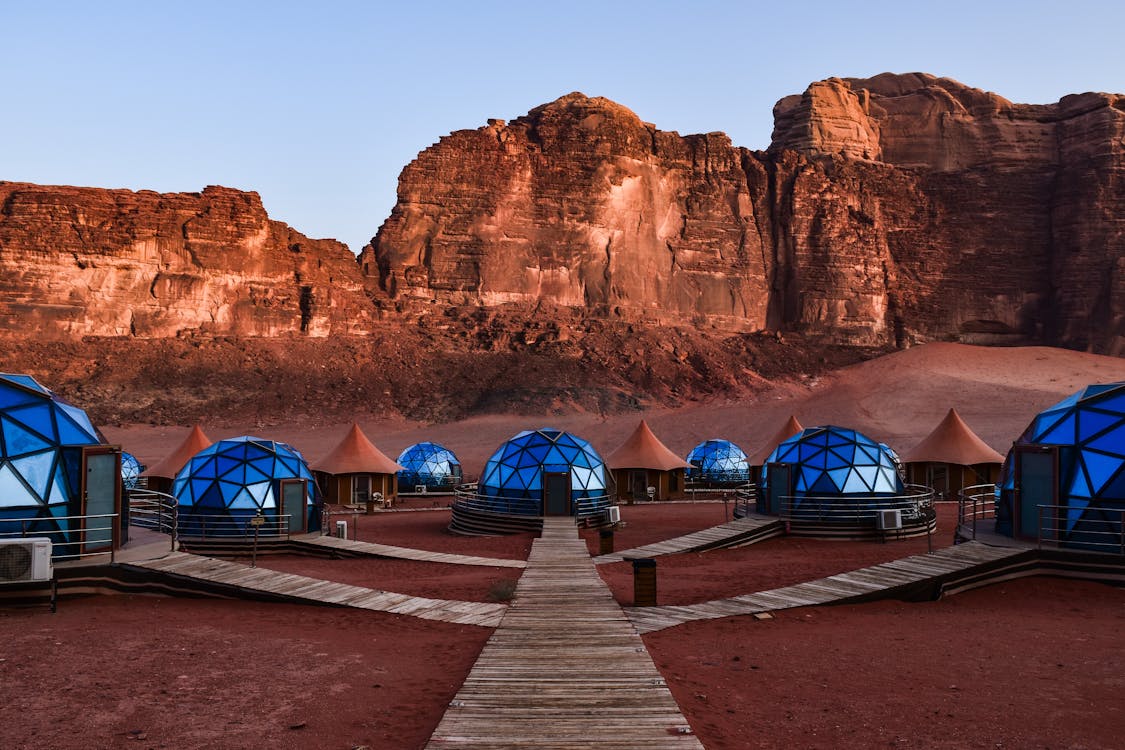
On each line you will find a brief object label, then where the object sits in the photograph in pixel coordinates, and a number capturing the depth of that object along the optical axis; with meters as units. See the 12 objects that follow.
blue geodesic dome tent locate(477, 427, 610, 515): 24.09
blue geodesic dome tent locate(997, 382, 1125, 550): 14.27
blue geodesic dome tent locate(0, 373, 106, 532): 12.70
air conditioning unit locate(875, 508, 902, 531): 20.27
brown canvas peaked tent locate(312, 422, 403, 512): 32.25
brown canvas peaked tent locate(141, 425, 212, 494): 31.30
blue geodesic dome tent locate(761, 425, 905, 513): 21.75
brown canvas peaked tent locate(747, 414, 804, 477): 35.72
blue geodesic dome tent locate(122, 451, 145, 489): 31.23
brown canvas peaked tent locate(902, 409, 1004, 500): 31.86
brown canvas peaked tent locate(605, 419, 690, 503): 34.84
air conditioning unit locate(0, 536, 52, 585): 11.15
